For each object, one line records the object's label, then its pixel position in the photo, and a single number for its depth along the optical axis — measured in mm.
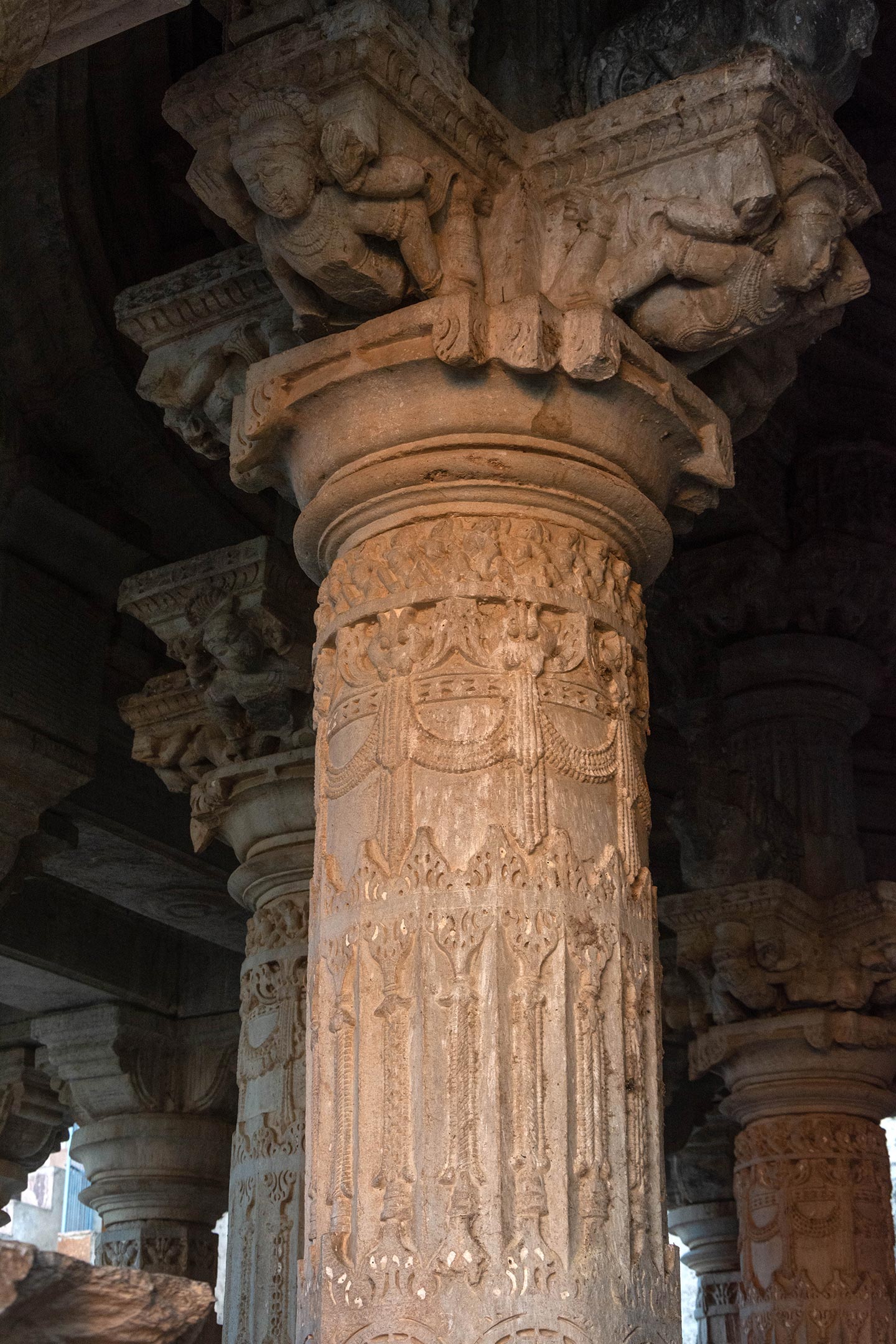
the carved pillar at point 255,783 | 6094
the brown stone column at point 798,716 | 8047
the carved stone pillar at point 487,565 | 3494
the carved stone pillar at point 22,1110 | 11391
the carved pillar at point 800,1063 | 7215
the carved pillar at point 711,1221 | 12172
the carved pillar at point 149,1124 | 10648
